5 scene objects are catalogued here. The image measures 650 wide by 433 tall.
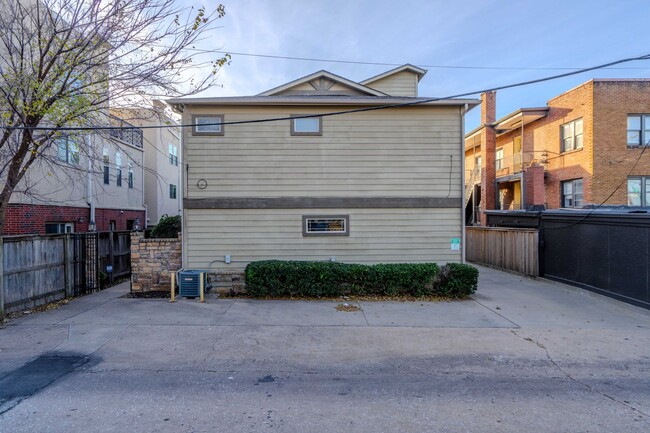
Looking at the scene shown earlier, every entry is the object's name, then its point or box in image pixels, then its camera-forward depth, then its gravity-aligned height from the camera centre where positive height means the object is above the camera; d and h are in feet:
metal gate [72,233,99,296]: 30.84 -4.26
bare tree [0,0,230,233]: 23.08 +10.24
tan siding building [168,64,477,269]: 31.96 +2.96
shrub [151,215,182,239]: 33.55 -1.28
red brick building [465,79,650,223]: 56.03 +11.05
